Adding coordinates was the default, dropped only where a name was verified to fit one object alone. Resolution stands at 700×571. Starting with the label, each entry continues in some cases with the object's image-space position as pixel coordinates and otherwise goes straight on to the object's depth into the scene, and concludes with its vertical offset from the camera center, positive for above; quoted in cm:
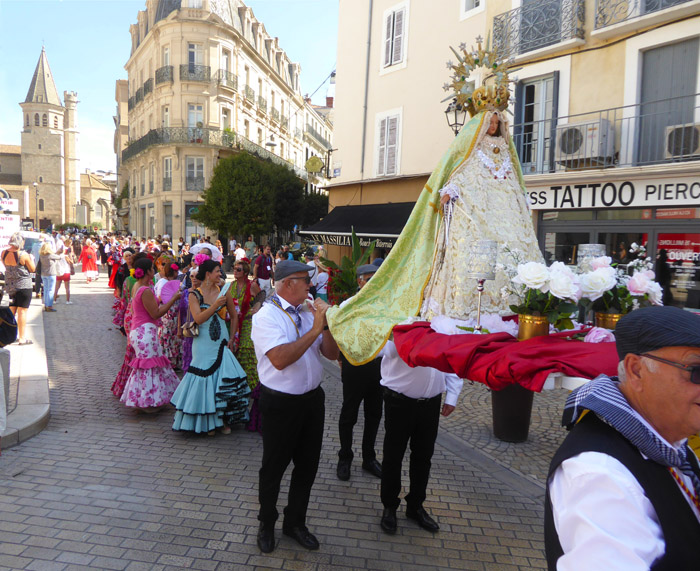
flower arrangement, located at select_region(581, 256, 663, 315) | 263 -16
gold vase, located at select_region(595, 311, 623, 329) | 277 -32
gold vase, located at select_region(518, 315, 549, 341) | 262 -35
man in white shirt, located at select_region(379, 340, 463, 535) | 385 -130
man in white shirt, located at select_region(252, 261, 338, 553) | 347 -100
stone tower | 7944 +1555
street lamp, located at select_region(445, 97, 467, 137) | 416 +125
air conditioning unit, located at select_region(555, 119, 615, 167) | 1125 +268
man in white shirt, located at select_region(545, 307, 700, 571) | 125 -54
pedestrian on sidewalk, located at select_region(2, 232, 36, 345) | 883 -54
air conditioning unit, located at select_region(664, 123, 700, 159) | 1010 +249
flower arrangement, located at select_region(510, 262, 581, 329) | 252 -16
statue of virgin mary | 338 +14
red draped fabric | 213 -45
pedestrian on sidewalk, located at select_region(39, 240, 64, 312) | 1330 -66
